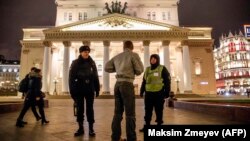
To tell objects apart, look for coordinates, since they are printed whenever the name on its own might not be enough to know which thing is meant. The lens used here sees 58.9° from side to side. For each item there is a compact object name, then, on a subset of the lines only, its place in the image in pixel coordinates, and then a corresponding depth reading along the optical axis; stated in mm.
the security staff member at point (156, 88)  6738
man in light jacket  4855
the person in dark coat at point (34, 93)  8279
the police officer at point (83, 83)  6102
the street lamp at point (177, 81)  40644
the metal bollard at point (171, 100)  18722
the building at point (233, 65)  91188
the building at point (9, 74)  110812
